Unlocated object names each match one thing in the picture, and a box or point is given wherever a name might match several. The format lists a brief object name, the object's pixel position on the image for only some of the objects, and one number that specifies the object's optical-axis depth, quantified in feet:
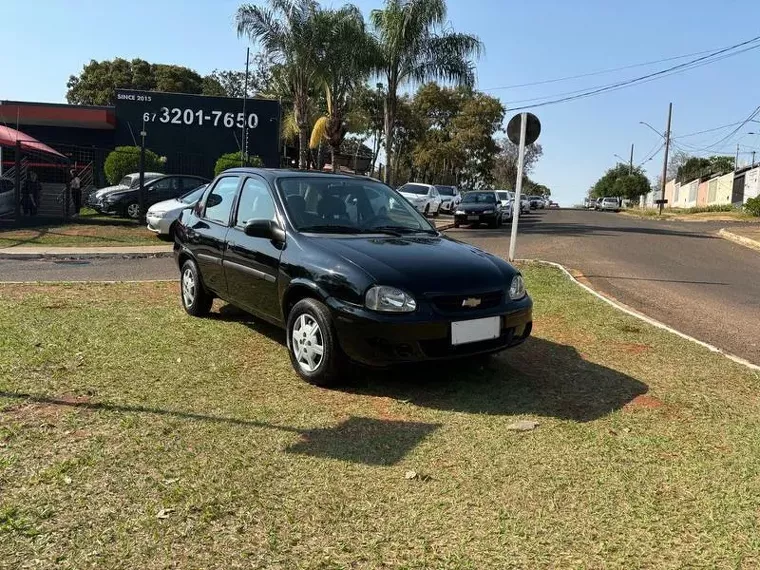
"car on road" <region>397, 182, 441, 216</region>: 81.66
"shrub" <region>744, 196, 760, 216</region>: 119.48
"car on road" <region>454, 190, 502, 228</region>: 74.59
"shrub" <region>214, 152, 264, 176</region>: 79.97
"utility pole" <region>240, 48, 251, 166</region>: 77.81
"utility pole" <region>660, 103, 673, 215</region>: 159.44
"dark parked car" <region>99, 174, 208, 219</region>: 59.93
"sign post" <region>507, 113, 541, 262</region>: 33.19
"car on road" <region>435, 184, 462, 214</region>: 95.36
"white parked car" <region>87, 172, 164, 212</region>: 61.41
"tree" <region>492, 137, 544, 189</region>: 266.36
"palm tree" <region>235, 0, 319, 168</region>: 71.00
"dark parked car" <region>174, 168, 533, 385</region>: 14.05
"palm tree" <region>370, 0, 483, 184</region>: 71.15
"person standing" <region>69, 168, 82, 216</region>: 65.10
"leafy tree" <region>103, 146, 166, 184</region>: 76.95
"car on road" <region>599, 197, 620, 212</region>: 205.57
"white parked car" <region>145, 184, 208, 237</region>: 49.24
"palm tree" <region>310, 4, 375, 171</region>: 71.51
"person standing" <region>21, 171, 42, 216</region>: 61.11
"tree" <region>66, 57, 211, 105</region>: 171.83
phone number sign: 94.43
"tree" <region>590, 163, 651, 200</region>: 289.12
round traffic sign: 33.53
